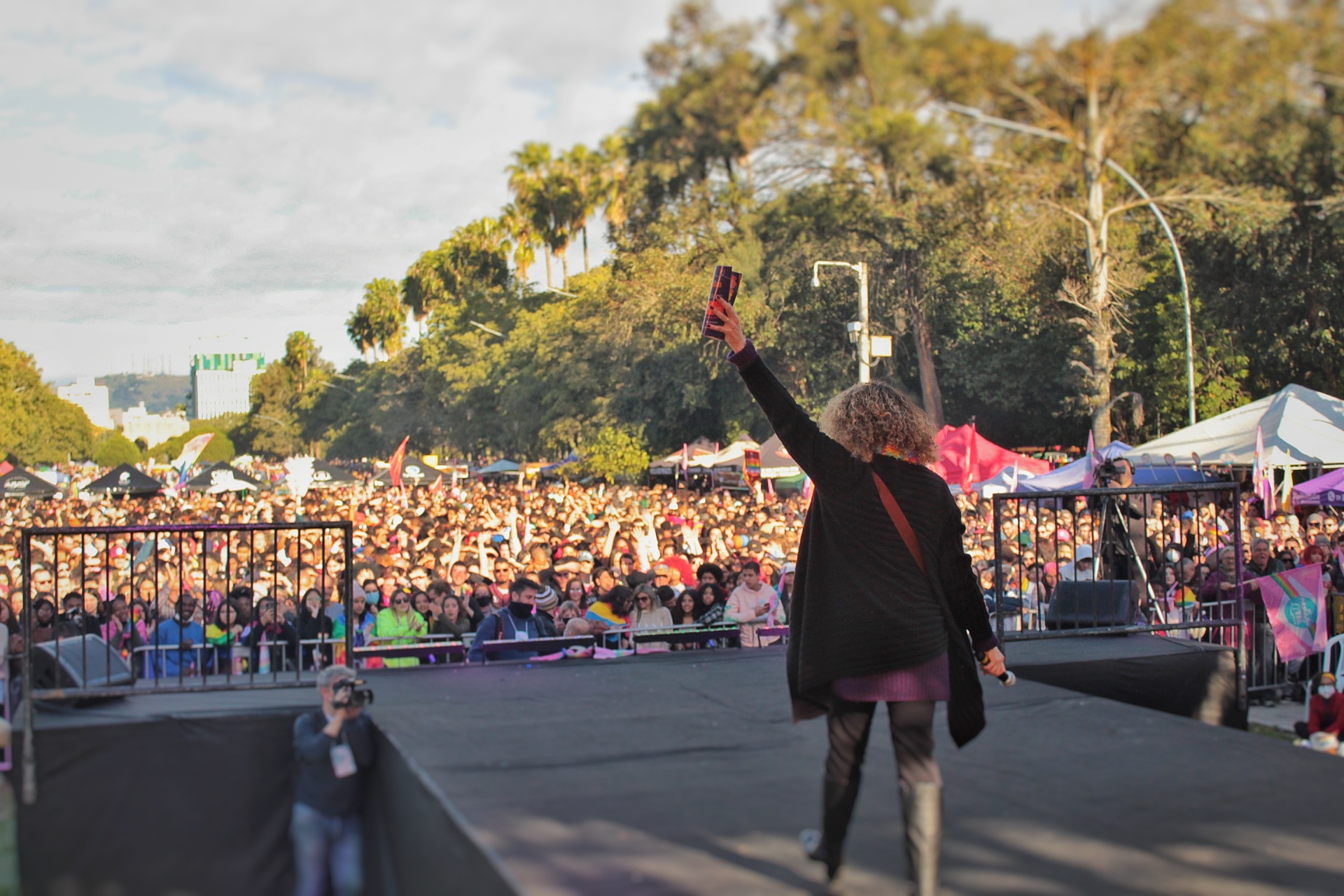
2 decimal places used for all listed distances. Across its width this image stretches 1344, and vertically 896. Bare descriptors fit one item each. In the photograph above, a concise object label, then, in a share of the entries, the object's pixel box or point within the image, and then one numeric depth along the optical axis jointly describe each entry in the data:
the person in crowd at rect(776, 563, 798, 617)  9.54
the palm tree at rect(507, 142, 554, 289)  48.38
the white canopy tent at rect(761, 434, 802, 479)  22.70
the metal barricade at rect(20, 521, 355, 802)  5.20
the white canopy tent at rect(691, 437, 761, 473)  28.70
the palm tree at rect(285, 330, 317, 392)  103.50
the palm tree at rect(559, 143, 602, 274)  42.56
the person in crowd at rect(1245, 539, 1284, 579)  10.00
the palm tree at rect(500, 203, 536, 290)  52.97
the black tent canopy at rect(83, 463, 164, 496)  29.06
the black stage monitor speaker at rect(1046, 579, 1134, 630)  7.02
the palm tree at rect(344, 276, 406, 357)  77.25
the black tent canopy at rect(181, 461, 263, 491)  33.66
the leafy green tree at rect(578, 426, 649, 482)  37.59
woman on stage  3.25
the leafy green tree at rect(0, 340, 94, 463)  50.72
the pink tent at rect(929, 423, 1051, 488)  16.69
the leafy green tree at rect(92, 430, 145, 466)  104.25
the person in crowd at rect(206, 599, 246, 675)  5.62
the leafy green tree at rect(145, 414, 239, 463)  127.56
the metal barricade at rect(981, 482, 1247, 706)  6.27
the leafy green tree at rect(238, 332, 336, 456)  91.94
